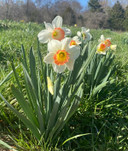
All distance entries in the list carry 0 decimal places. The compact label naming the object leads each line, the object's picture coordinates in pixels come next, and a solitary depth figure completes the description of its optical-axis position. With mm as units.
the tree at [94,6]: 32281
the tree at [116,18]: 29791
